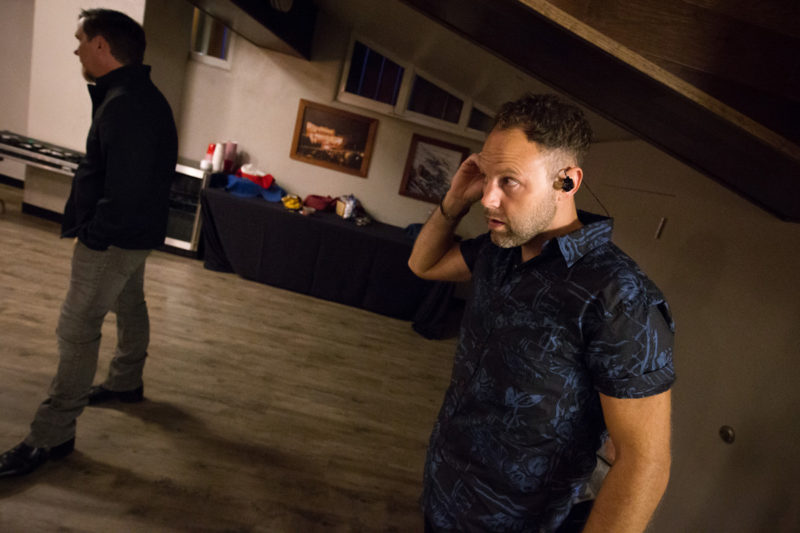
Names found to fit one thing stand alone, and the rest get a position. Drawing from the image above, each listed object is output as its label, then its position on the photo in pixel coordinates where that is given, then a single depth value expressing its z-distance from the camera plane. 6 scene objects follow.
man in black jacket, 1.70
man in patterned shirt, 0.80
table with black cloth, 4.32
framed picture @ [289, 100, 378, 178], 4.97
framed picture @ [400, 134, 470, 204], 5.06
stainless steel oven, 4.48
